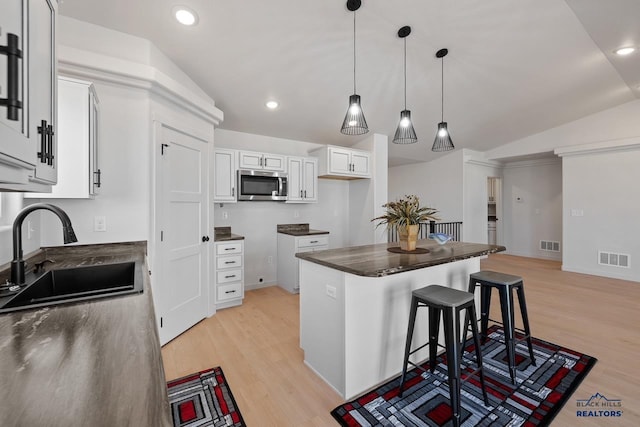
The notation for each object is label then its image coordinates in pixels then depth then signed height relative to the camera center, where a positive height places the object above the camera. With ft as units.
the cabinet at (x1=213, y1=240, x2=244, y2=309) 11.46 -2.56
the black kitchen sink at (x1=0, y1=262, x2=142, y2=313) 4.05 -1.33
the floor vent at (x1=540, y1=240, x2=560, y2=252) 21.27 -2.56
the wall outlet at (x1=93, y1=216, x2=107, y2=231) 7.64 -0.31
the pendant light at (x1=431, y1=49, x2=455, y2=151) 10.28 +2.82
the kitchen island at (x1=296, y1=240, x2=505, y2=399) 6.25 -2.40
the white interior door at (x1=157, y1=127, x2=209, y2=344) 8.75 -0.69
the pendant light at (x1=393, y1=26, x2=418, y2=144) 9.18 +2.91
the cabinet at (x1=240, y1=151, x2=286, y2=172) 12.95 +2.48
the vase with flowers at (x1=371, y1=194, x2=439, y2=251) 8.03 -0.19
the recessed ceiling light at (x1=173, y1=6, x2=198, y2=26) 7.45 +5.40
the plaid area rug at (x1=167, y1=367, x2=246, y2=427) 5.73 -4.26
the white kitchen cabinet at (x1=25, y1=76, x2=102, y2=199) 6.05 +1.60
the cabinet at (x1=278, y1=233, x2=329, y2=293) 13.74 -1.92
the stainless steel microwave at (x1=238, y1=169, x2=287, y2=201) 12.89 +1.31
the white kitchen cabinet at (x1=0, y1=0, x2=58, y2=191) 2.01 +1.06
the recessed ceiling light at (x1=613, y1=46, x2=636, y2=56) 10.74 +6.37
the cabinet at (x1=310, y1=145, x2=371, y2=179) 14.85 +2.77
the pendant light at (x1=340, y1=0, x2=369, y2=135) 7.88 +2.83
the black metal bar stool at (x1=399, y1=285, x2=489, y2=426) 5.40 -2.40
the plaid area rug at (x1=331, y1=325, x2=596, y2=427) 5.73 -4.22
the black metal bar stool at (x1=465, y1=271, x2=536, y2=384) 6.97 -2.27
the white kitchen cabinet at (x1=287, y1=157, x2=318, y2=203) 14.38 +1.74
